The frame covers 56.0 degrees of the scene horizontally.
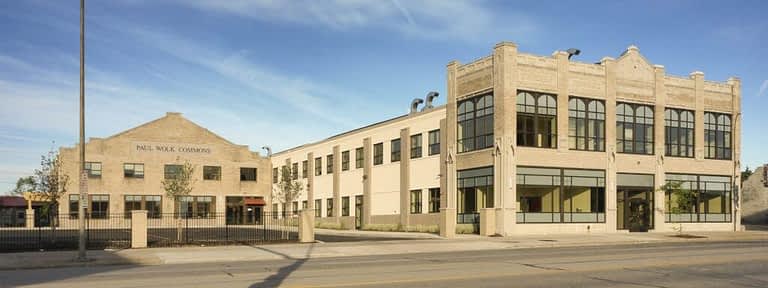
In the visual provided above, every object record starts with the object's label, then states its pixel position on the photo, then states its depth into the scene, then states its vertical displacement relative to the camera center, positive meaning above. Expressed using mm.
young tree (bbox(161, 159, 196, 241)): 41344 -1090
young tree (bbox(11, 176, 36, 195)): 38656 -866
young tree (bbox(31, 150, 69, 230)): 37344 -1063
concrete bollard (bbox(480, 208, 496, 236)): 40875 -3109
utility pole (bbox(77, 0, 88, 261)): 23094 +628
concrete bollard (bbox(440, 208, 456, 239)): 38625 -3028
